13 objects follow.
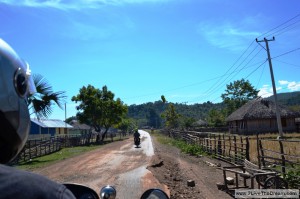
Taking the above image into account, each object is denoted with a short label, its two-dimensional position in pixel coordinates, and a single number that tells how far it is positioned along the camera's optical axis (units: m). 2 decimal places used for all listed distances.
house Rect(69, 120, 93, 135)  65.61
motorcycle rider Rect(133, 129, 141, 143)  24.09
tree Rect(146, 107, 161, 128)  134.32
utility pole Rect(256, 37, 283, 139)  22.48
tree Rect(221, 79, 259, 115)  61.22
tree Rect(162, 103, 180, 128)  53.16
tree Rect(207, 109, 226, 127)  55.56
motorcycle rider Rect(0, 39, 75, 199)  0.77
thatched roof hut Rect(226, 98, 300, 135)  37.94
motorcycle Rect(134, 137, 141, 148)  24.07
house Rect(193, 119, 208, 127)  70.71
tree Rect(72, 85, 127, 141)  37.48
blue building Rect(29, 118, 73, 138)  41.75
